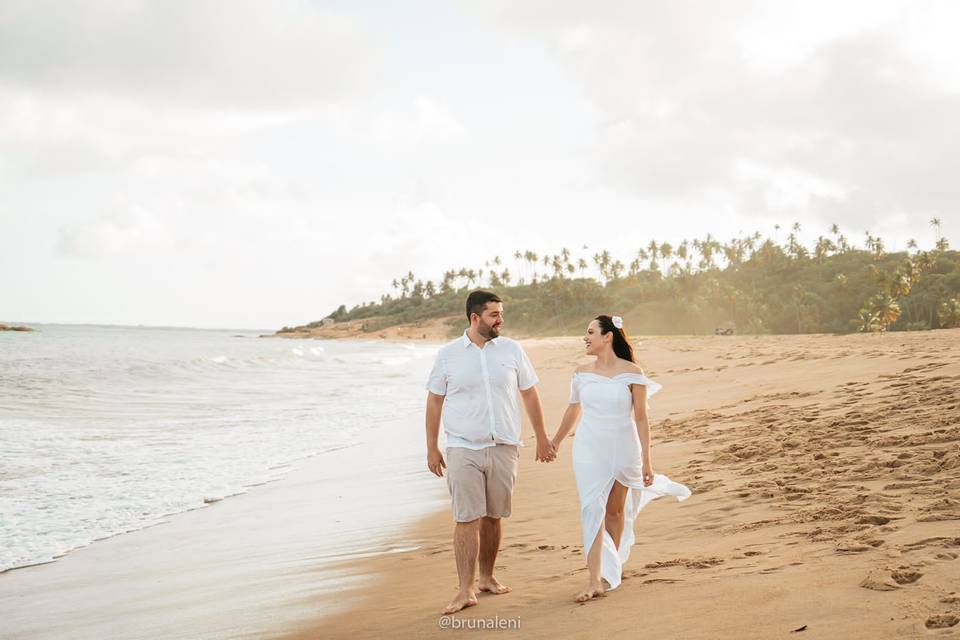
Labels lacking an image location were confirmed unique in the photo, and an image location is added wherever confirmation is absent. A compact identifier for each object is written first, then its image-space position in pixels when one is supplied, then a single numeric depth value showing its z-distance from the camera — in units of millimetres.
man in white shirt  4598
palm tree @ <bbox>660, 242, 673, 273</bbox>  125500
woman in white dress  4559
